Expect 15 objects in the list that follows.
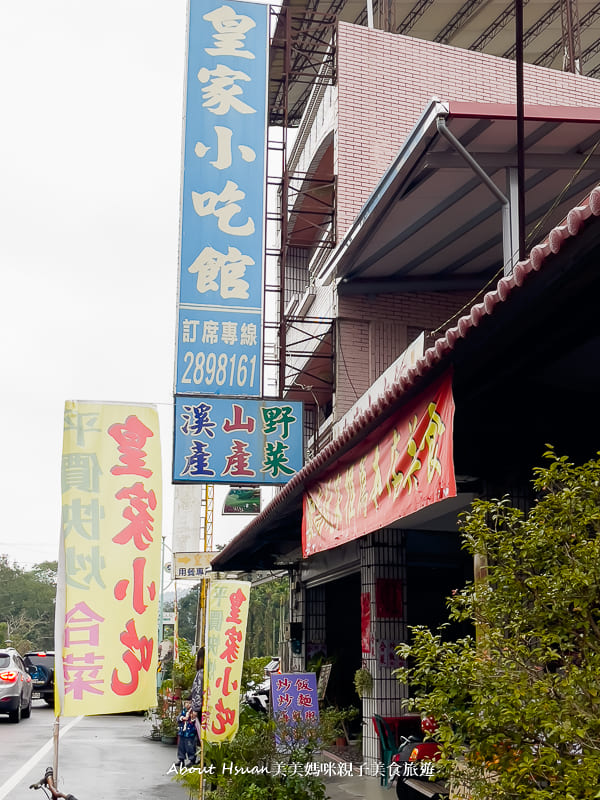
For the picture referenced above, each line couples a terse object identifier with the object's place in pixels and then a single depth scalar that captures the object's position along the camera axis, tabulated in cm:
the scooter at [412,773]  929
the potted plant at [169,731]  1705
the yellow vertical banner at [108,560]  663
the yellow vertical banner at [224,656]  959
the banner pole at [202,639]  893
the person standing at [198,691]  1159
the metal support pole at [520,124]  646
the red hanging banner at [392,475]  639
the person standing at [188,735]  1195
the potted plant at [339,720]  1255
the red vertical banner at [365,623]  1284
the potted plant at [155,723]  1762
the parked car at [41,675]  2862
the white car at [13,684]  2119
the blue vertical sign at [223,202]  1421
